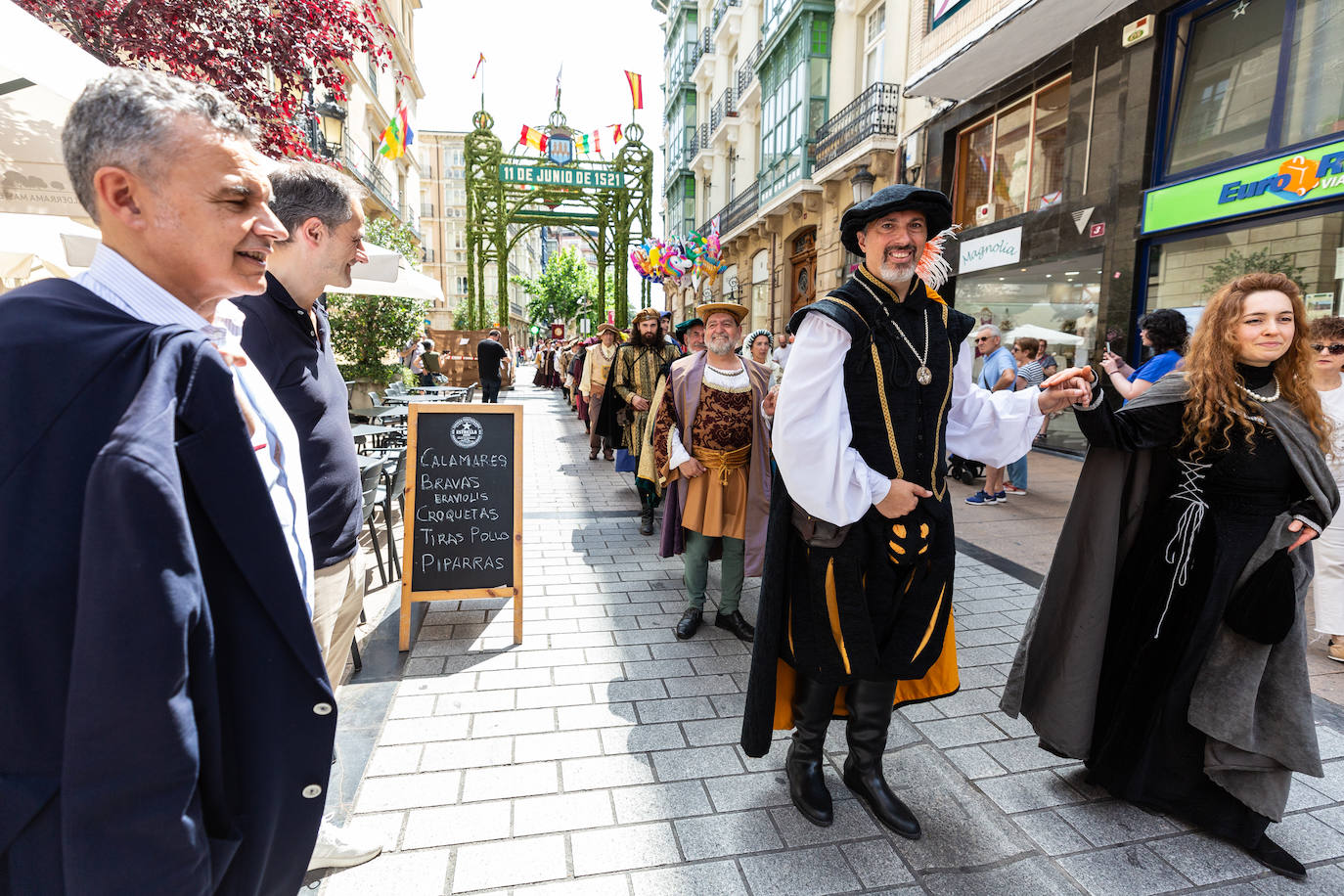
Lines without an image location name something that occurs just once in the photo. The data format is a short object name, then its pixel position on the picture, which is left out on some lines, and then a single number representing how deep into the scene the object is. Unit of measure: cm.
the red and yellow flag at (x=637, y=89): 1761
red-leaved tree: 482
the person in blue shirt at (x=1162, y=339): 473
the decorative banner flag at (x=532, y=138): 1778
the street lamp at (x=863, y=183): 1197
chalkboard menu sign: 404
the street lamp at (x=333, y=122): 855
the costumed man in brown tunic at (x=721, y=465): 417
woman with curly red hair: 237
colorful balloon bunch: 1487
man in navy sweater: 206
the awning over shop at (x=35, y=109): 273
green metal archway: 1691
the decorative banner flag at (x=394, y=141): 1201
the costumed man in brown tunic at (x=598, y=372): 910
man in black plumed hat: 233
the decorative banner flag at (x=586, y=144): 1755
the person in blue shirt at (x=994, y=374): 752
